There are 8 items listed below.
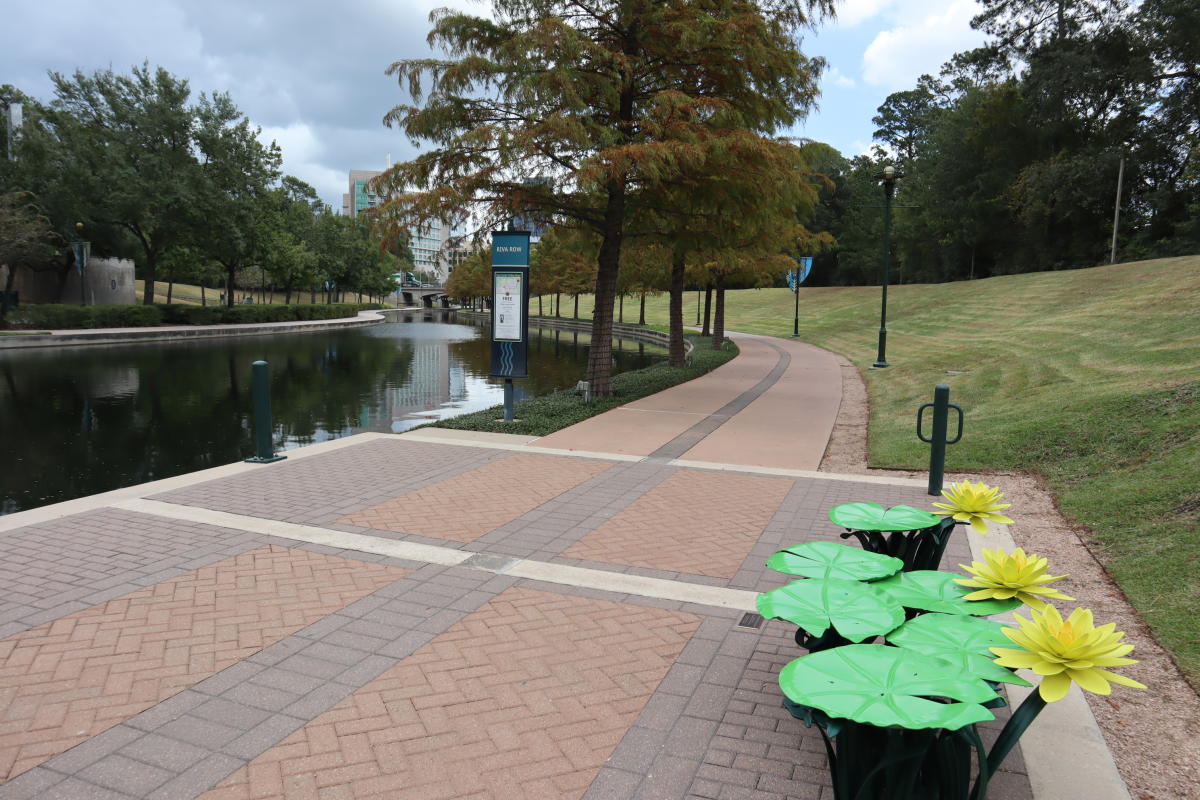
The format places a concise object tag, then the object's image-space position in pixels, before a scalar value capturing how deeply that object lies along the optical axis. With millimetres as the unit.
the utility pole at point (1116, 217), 33766
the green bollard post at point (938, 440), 6996
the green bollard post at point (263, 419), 8328
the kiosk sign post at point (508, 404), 11047
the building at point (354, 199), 162300
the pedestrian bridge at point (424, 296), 126938
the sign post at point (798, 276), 26044
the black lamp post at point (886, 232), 18859
